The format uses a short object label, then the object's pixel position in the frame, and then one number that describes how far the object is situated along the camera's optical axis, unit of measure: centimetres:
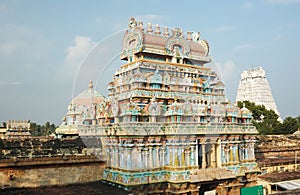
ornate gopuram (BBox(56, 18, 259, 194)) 1611
